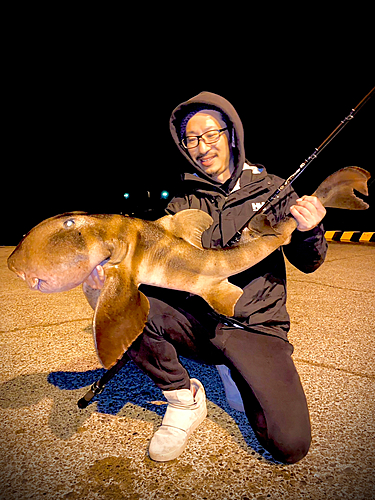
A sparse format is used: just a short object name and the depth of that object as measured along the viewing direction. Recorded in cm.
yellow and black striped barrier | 1224
